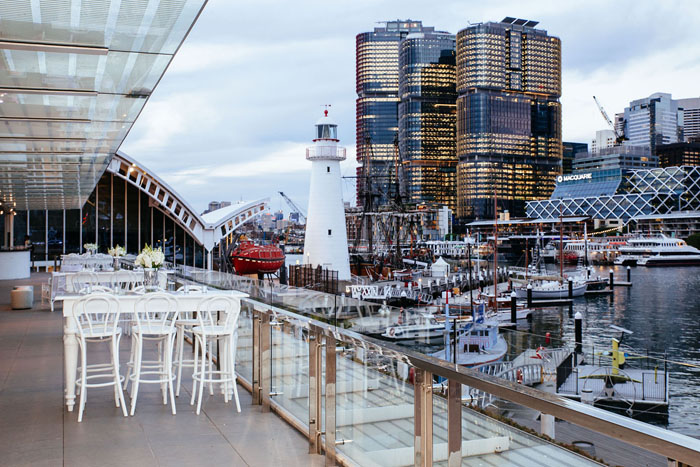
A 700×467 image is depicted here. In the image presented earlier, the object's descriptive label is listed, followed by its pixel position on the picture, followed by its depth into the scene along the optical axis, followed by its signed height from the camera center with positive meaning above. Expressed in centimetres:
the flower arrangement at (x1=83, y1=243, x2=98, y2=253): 2225 -65
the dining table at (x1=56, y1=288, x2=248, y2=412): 611 -81
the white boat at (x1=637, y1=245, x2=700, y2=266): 9738 -450
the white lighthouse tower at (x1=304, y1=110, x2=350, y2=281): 3531 +136
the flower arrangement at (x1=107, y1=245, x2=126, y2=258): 1779 -69
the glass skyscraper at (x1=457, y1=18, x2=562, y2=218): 16612 +2967
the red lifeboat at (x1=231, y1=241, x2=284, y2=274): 4881 -243
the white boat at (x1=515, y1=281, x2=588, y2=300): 5328 -527
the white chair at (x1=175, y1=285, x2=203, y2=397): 677 -121
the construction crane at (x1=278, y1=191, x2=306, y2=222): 9764 +380
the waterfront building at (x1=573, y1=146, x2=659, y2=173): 18625 +2063
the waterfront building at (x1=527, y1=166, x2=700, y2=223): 13562 +744
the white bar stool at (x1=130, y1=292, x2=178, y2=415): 608 -100
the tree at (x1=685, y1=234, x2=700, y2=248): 11224 -220
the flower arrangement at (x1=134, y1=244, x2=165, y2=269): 1052 -51
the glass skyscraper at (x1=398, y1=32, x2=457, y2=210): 18038 +3205
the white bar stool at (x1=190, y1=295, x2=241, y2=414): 620 -108
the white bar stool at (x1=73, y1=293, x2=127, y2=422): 595 -99
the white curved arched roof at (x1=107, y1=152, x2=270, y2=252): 3250 +118
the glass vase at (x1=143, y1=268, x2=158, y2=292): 1128 -90
